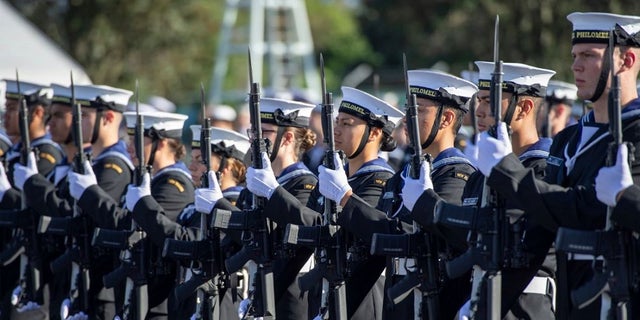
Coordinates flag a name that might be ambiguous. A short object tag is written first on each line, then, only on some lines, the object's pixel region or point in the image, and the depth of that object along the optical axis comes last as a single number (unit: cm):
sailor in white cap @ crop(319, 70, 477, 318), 1536
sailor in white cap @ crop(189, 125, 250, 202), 1944
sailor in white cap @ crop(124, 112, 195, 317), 1875
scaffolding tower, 9849
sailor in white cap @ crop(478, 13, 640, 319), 1221
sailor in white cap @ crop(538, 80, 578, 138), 2427
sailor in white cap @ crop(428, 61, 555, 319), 1346
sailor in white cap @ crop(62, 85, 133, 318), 1966
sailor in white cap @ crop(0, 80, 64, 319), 2203
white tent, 3809
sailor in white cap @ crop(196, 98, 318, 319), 1681
